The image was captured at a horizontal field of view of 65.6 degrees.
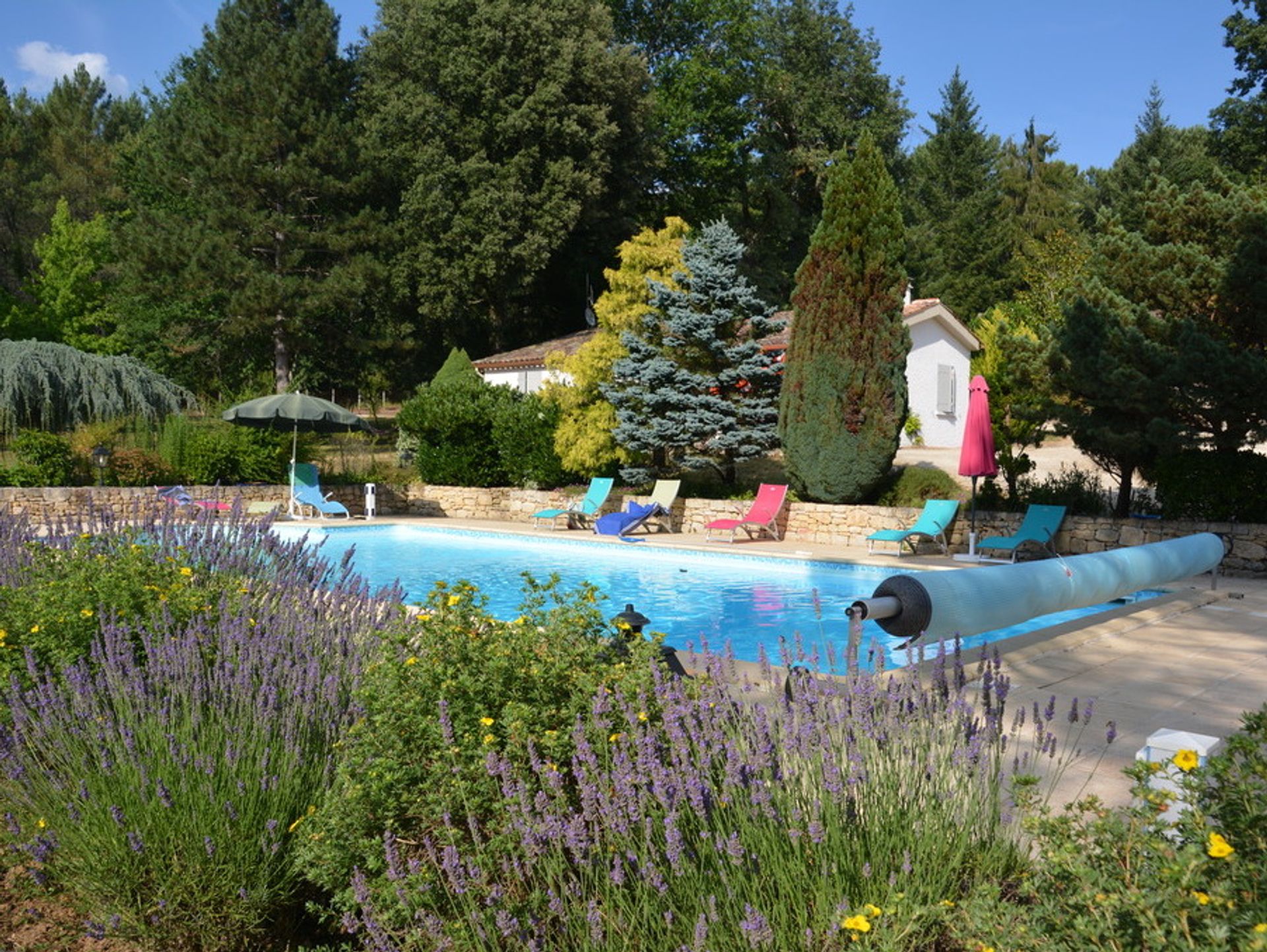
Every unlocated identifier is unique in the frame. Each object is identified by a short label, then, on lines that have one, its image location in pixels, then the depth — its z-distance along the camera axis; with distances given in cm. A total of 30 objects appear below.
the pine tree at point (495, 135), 3067
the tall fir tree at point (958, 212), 4022
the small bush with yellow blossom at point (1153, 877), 167
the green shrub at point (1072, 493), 1342
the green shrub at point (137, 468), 1841
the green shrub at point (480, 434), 1992
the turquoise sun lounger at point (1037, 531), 1253
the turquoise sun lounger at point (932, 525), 1374
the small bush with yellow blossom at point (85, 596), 414
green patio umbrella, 1864
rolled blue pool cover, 462
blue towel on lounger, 1616
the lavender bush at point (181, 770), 283
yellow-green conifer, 1878
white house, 2555
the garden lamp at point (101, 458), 1780
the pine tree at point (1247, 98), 2705
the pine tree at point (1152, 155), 3376
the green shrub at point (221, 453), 1938
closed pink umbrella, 1339
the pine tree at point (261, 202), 2905
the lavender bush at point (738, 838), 216
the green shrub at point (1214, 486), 1166
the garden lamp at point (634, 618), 440
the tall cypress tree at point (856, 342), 1543
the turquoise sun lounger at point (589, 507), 1802
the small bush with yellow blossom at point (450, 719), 271
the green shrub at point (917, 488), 1563
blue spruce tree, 1756
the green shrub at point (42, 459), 1747
